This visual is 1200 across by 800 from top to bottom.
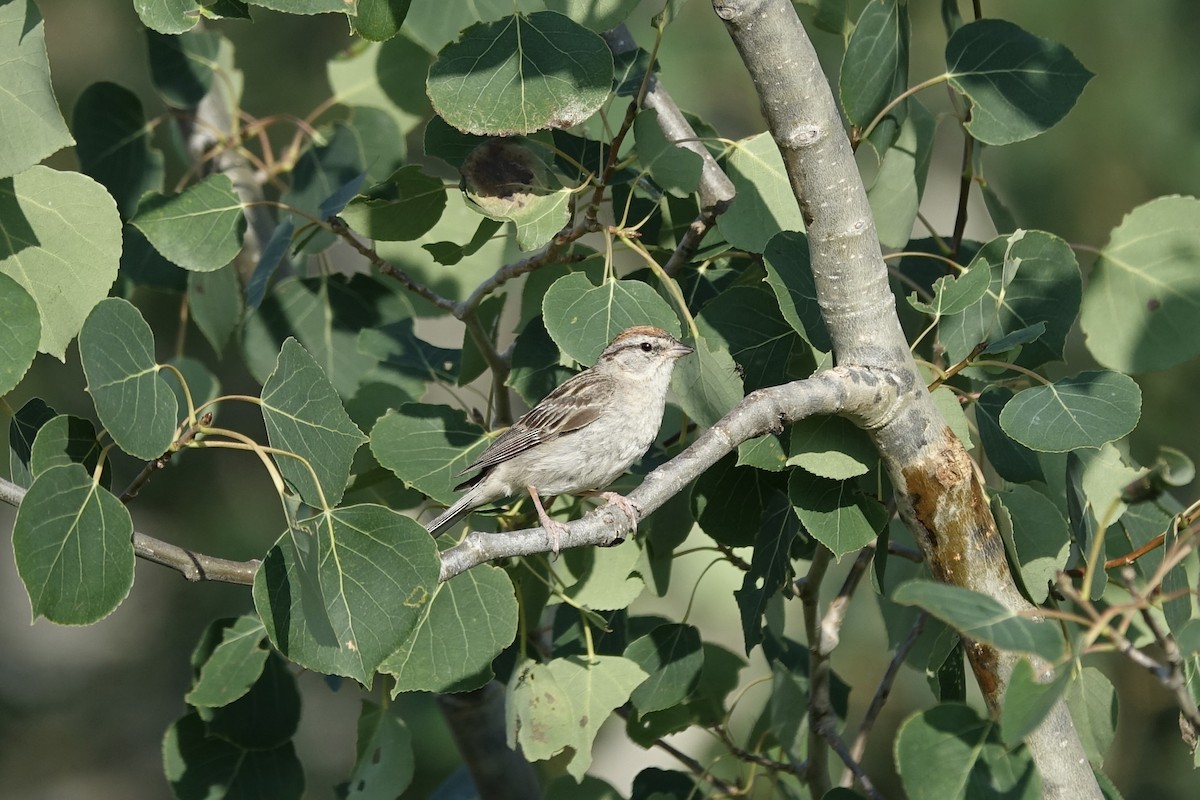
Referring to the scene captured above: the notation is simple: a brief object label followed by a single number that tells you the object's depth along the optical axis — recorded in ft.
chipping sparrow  22.20
